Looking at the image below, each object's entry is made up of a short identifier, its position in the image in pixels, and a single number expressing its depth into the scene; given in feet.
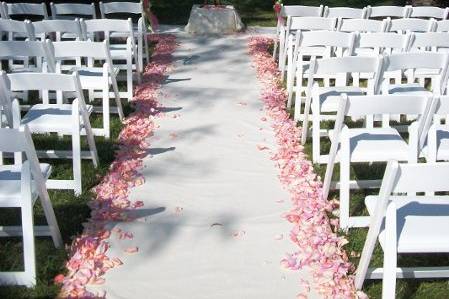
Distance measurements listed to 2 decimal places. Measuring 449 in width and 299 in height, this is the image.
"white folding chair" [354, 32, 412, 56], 17.81
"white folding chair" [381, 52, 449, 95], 14.71
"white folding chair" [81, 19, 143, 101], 20.54
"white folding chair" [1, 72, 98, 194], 12.99
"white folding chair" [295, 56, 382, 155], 14.60
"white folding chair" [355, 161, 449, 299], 7.68
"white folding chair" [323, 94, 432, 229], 11.18
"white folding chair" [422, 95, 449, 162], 11.30
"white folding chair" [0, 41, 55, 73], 16.19
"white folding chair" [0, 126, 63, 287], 9.40
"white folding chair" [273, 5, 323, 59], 25.71
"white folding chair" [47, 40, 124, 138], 16.30
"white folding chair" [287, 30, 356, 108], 17.84
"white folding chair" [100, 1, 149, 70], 24.67
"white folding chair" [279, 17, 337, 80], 22.41
